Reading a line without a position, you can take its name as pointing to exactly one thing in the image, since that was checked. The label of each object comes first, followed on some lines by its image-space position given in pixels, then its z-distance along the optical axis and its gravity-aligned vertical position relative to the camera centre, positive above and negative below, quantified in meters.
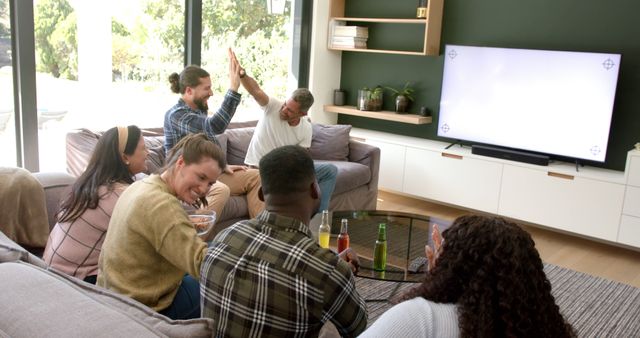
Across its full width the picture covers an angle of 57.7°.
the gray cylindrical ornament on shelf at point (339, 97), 6.26 -0.31
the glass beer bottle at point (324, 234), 2.80 -0.80
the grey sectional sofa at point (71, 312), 1.08 -0.50
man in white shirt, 4.06 -0.46
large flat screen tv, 4.60 -0.17
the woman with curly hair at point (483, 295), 1.27 -0.49
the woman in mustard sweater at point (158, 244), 1.78 -0.57
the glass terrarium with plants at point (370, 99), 5.91 -0.30
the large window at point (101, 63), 4.04 -0.07
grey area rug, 3.15 -1.30
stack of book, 5.88 +0.32
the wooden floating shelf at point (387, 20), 5.42 +0.48
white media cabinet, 4.39 -0.90
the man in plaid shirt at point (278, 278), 1.49 -0.55
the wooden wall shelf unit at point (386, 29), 5.43 +0.41
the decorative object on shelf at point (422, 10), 5.43 +0.58
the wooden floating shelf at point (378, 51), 5.58 +0.19
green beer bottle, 2.76 -0.87
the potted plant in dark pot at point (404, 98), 5.81 -0.26
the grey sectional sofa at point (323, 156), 3.72 -0.72
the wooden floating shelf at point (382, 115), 5.61 -0.44
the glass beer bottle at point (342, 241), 2.78 -0.82
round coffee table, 2.72 -0.89
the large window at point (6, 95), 3.81 -0.31
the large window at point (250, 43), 5.19 +0.18
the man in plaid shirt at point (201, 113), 3.65 -0.34
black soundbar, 4.83 -0.65
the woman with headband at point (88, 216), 2.07 -0.57
